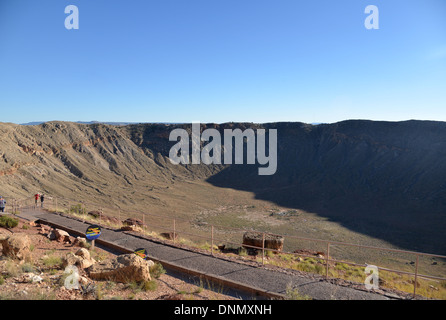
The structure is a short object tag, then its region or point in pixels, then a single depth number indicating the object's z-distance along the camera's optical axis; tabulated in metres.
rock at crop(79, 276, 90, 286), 6.35
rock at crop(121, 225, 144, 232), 13.04
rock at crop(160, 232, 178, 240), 15.89
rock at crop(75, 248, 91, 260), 8.19
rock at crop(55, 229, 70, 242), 10.73
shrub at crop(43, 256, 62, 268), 7.84
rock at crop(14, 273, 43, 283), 6.32
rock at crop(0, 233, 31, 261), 7.66
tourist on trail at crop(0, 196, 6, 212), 16.48
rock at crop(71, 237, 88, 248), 10.16
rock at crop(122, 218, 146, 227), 18.10
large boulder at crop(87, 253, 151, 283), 6.73
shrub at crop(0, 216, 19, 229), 11.94
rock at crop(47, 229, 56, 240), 10.86
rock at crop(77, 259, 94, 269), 7.33
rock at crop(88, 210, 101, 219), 18.95
